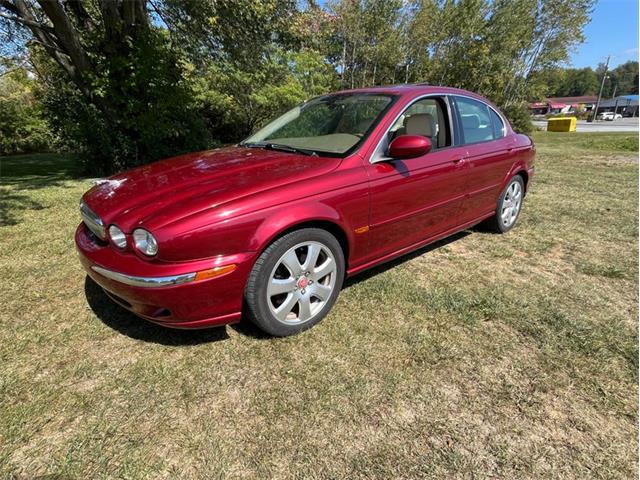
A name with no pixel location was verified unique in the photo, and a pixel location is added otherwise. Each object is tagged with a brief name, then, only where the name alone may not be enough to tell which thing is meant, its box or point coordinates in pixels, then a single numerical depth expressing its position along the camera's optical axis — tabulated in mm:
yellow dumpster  29625
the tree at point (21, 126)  16125
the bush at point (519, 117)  22406
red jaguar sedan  2055
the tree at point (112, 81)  7148
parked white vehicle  59156
